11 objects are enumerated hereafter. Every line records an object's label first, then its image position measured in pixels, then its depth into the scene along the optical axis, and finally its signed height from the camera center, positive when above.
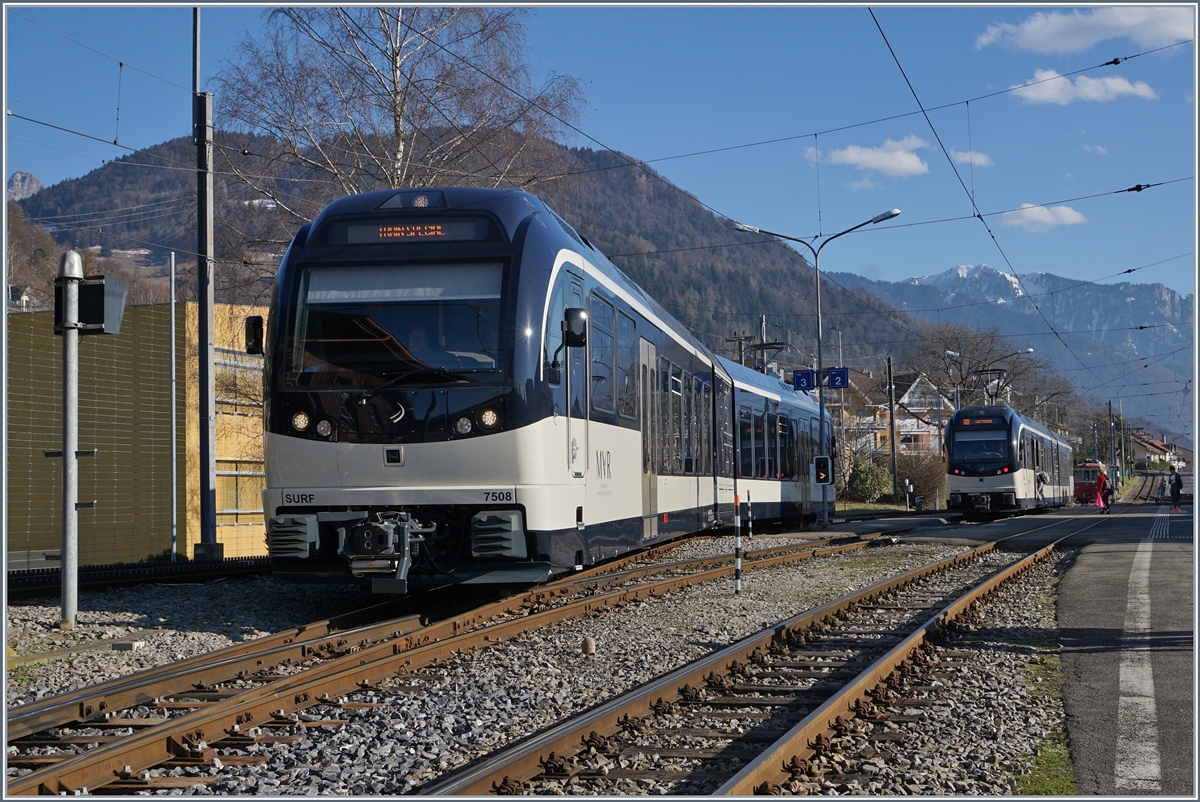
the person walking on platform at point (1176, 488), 42.50 -0.98
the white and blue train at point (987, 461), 33.34 +0.15
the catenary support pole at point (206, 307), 17.50 +2.61
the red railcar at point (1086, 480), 69.12 -1.10
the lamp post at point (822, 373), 30.05 +2.49
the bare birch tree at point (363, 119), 23.89 +7.35
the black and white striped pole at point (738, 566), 12.82 -1.04
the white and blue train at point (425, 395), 9.54 +0.68
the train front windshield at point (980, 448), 33.31 +0.52
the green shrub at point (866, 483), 59.75 -0.75
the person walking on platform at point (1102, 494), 39.22 -1.04
